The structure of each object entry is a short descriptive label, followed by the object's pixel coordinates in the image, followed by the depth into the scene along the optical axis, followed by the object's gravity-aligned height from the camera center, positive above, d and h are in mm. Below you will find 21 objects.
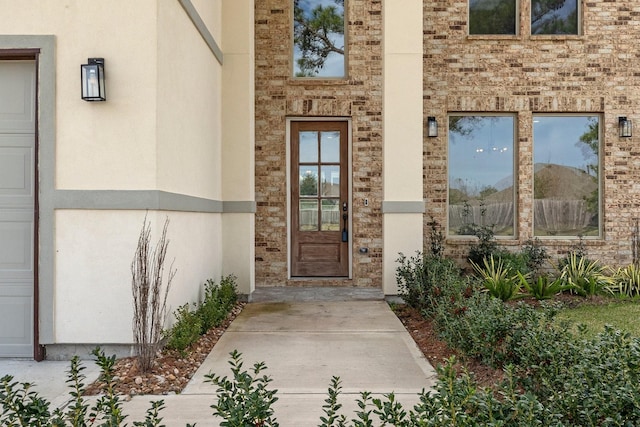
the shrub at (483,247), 7719 -585
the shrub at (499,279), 6551 -971
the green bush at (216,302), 5336 -1116
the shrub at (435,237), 7770 -429
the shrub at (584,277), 7070 -1002
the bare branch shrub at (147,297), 4004 -748
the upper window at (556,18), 8250 +3338
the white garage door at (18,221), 4387 -91
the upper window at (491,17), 8258 +3359
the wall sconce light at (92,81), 4211 +1150
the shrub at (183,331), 4422 -1143
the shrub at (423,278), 5633 -847
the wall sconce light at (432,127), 7914 +1395
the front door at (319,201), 7891 +170
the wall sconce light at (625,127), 7918 +1401
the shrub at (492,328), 3586 -948
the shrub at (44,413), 1934 -837
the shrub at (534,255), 7777 -715
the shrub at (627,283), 7306 -1101
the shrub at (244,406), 1930 -815
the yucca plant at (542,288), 6785 -1096
